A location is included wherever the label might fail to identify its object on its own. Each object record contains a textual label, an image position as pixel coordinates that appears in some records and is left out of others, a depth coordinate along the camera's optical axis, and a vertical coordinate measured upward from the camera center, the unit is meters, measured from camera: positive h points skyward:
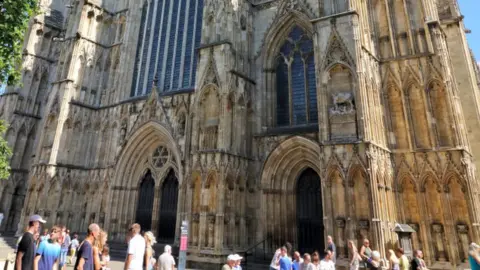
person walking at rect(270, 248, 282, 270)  7.74 -0.64
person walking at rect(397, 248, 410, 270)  7.24 -0.57
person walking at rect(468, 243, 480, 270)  5.64 -0.32
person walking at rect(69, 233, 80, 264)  13.83 -0.74
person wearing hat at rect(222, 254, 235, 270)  5.71 -0.50
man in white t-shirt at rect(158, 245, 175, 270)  6.49 -0.59
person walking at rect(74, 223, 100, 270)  4.26 -0.31
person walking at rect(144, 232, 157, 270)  5.60 -0.33
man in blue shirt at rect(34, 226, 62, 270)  5.24 -0.41
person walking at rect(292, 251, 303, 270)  8.30 -0.70
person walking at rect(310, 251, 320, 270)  7.27 -0.58
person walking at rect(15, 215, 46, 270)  4.58 -0.32
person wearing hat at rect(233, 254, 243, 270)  5.84 -0.51
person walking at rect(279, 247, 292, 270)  7.39 -0.61
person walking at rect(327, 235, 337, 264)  9.05 -0.28
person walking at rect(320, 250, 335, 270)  7.24 -0.62
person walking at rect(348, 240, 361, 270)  7.88 -0.61
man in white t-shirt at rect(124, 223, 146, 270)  5.14 -0.32
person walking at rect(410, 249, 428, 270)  6.95 -0.55
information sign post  9.88 -0.47
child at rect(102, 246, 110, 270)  6.26 -0.49
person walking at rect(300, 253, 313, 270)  7.18 -0.65
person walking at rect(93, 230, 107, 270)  4.47 -0.35
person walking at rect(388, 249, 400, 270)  7.14 -0.58
